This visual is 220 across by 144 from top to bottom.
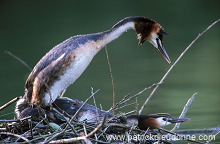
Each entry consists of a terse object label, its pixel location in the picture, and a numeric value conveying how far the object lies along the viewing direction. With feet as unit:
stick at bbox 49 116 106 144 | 25.52
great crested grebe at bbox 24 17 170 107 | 35.68
